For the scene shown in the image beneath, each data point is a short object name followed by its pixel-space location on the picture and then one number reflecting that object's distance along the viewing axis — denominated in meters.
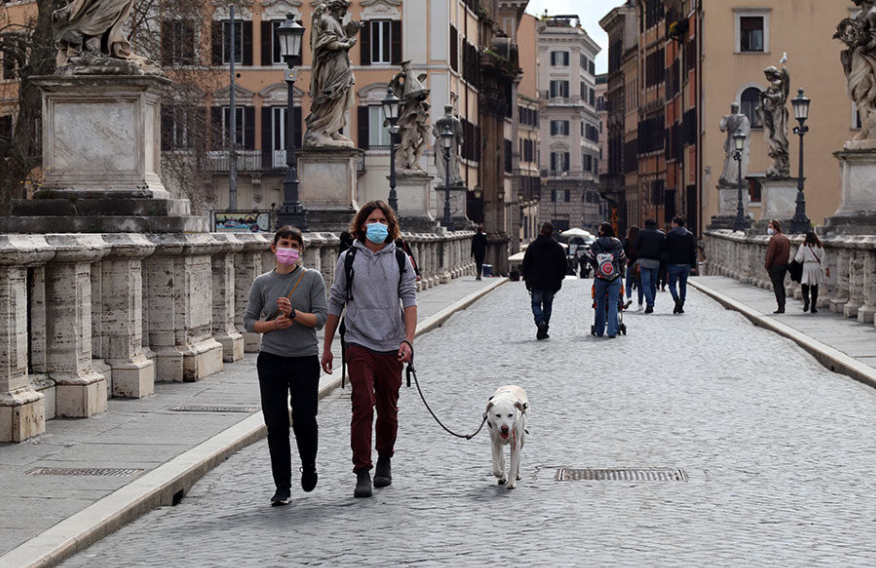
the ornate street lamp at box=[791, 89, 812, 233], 41.00
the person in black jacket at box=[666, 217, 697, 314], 31.52
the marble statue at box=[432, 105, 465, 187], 54.53
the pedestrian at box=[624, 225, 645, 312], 33.57
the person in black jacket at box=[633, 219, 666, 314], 31.34
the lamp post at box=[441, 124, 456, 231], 53.25
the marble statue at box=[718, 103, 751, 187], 55.47
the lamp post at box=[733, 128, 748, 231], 53.22
